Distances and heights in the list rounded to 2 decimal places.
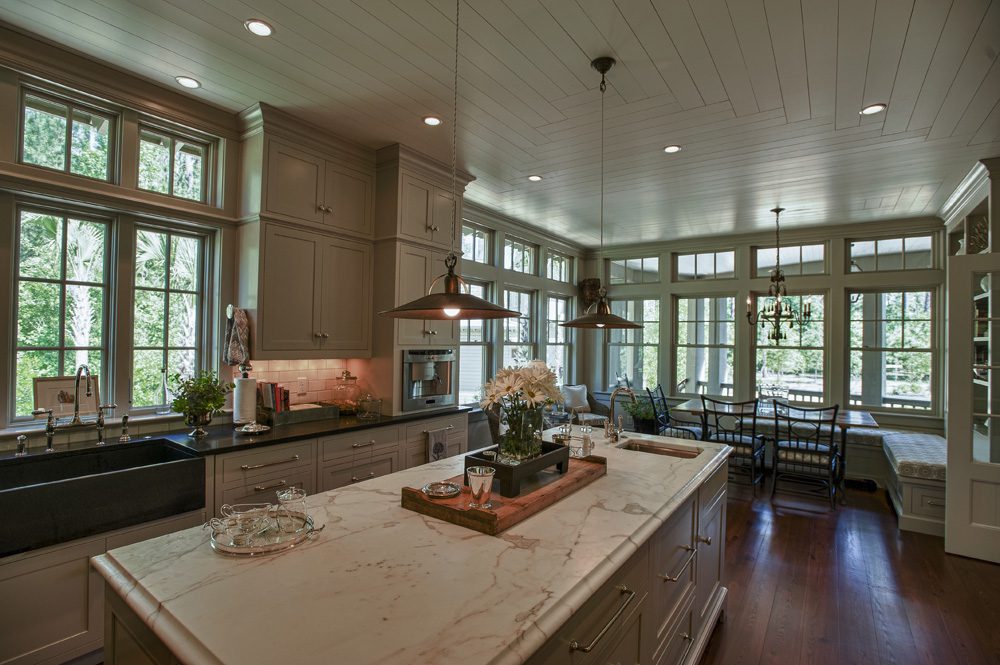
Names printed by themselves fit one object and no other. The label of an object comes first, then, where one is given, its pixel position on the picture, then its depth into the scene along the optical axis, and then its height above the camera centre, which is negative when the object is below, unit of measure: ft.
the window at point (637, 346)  23.44 -0.37
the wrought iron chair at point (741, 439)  16.03 -3.43
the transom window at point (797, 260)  19.69 +3.32
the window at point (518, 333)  19.60 +0.16
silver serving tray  4.48 -1.96
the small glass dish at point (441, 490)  5.75 -1.82
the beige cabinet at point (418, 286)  12.59 +1.28
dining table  15.11 -2.47
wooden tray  5.12 -1.90
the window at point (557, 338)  22.12 -0.02
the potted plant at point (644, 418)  19.75 -3.19
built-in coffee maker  12.64 -1.15
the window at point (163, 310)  10.07 +0.45
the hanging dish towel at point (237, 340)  10.26 -0.16
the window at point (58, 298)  8.66 +0.59
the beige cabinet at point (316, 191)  10.70 +3.34
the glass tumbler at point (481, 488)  5.41 -1.66
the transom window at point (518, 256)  19.74 +3.35
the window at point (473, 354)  17.73 -0.67
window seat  13.05 -3.94
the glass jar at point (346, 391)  12.65 -1.46
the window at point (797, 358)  19.61 -0.69
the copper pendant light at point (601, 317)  8.25 +0.36
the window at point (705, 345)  21.61 -0.25
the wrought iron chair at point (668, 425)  18.97 -3.34
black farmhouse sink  6.66 -2.42
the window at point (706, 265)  21.71 +3.34
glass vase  6.17 -1.22
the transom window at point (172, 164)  9.91 +3.48
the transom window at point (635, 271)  23.58 +3.31
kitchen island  3.26 -2.02
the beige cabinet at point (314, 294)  10.71 +0.92
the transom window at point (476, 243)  17.58 +3.39
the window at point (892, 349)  17.95 -0.26
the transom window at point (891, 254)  17.98 +3.31
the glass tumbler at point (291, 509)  5.13 -1.84
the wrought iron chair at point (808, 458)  15.03 -3.63
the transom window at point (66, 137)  8.51 +3.48
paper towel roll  10.46 -1.47
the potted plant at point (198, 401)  9.32 -1.31
